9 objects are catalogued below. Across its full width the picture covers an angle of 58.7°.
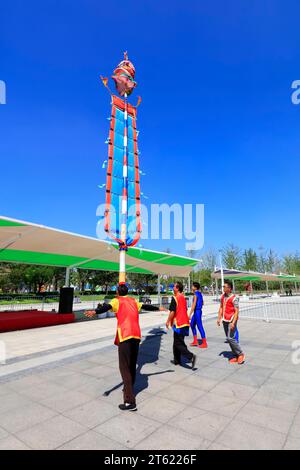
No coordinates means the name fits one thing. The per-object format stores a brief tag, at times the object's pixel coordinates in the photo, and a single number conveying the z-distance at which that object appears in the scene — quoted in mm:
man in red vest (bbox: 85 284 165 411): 3744
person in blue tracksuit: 7477
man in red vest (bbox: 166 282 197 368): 5586
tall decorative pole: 10023
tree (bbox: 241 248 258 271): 54250
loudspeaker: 14008
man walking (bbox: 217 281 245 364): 5888
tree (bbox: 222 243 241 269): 49969
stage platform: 11156
